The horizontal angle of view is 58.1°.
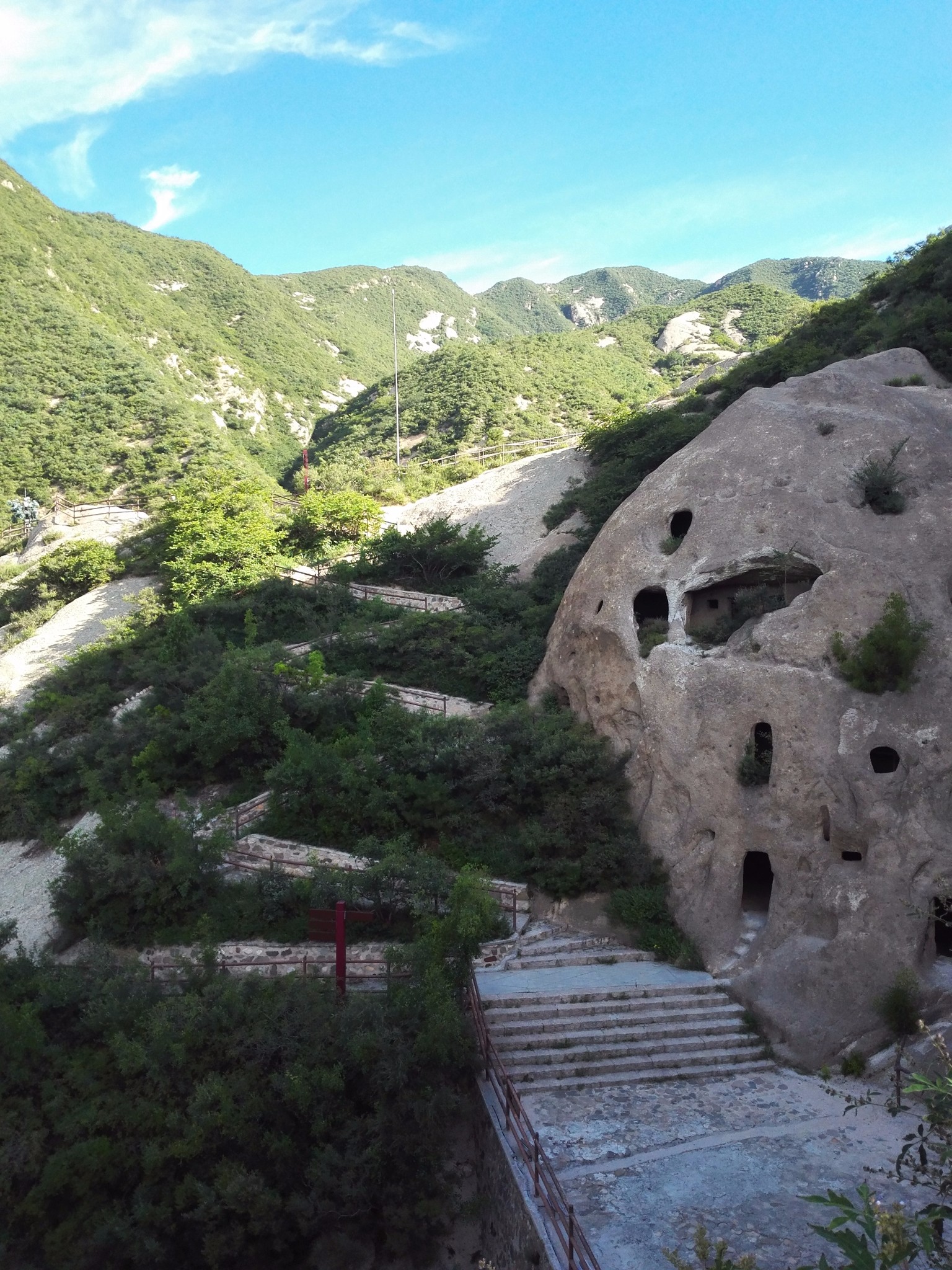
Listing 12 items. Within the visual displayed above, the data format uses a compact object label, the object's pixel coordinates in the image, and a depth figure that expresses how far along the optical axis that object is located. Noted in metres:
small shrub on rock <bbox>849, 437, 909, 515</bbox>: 15.66
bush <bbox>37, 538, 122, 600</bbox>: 34.97
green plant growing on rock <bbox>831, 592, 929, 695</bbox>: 13.27
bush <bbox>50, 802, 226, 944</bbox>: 14.36
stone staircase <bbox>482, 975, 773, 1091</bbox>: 11.39
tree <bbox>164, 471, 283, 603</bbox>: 28.23
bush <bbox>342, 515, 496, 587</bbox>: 29.02
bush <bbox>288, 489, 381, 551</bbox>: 31.42
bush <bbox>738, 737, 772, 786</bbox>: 13.87
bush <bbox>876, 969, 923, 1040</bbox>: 11.19
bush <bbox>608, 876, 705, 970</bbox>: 13.70
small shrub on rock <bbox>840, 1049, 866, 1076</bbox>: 11.23
